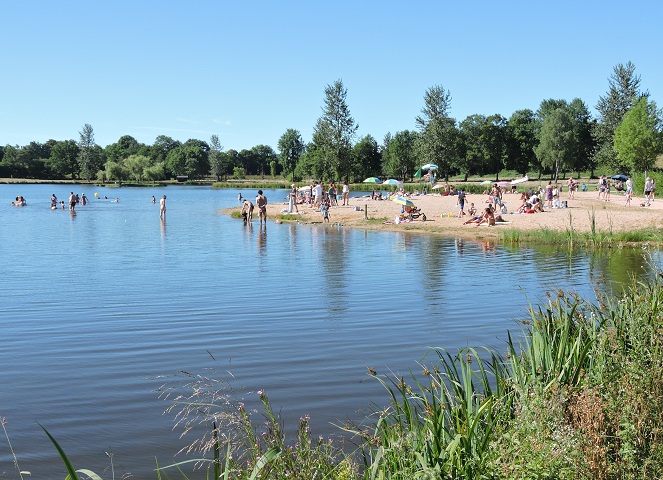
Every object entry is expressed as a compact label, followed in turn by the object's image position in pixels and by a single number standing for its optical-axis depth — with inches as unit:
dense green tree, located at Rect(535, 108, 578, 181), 3513.8
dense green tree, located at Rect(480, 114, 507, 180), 4220.0
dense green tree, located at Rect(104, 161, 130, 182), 5782.5
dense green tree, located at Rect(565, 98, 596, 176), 3823.8
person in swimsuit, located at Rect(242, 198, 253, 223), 1696.6
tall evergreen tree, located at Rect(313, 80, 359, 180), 3427.7
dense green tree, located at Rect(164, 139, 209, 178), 7076.8
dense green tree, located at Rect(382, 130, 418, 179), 4911.4
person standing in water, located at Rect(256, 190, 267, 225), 1578.5
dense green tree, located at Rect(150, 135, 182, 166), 7554.1
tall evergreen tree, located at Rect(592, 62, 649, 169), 3147.1
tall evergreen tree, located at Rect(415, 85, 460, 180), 3341.5
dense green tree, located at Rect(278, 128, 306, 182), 6496.1
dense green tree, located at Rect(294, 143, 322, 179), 5370.6
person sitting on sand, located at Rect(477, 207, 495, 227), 1366.9
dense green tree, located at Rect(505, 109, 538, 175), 4252.0
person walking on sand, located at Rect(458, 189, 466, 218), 1562.5
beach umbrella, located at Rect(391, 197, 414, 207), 1589.0
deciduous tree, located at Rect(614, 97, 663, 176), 2425.0
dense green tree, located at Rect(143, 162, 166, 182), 5925.2
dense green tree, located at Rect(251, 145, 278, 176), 7760.8
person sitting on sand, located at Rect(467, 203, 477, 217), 1542.8
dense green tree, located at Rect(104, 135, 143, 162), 7613.2
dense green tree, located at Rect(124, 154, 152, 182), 5876.0
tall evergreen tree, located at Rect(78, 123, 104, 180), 6299.2
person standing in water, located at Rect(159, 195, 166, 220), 1873.8
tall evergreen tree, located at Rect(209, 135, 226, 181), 6806.1
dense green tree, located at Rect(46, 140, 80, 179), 6648.6
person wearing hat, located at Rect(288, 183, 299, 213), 1887.6
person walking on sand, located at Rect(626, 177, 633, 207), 1703.6
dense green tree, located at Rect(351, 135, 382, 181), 5132.9
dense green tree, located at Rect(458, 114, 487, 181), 4234.7
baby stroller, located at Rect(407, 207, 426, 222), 1519.4
